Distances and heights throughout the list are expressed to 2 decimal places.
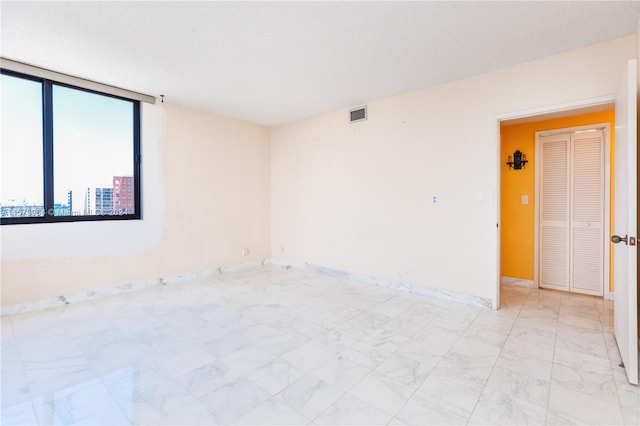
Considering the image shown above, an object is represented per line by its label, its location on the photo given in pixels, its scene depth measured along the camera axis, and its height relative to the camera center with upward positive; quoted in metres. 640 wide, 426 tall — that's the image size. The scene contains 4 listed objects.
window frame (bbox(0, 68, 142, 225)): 3.23 +0.58
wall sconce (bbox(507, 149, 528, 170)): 4.18 +0.66
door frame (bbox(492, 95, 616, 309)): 2.78 +0.96
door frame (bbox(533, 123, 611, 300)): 3.58 +0.06
